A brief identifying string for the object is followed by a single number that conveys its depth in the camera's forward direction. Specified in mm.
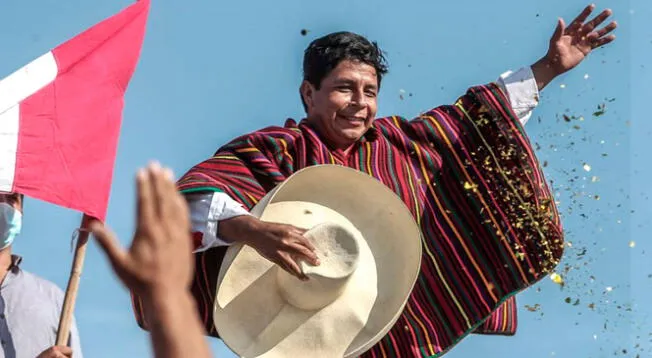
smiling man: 5727
